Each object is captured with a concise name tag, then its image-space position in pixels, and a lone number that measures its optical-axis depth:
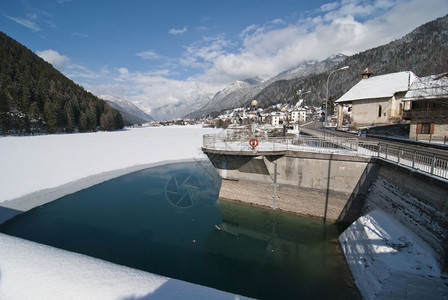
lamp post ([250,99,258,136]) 16.37
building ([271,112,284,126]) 111.89
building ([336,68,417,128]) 32.44
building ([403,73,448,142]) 20.66
